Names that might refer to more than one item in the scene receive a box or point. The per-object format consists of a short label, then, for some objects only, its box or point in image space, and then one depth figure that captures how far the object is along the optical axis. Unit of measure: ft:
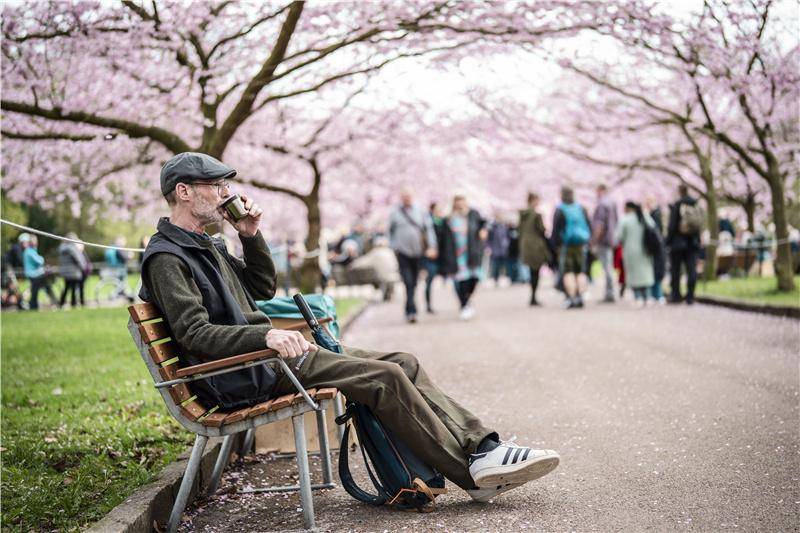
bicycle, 87.04
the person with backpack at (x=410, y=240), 48.91
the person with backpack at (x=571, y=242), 53.62
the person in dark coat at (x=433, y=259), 52.06
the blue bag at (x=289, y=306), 18.53
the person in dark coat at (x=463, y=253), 50.42
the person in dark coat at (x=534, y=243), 57.26
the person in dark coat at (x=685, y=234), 51.93
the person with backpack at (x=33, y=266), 73.05
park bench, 13.55
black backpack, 14.35
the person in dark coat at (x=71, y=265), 72.74
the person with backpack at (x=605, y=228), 55.83
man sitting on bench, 13.65
